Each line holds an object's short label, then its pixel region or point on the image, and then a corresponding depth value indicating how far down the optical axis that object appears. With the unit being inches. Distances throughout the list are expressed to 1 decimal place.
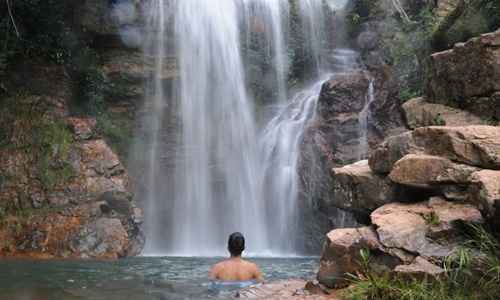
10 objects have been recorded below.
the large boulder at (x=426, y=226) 202.7
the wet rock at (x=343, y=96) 606.9
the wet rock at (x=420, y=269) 189.0
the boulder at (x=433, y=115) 347.3
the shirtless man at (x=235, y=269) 273.5
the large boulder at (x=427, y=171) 220.7
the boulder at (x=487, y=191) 177.6
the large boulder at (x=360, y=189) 272.0
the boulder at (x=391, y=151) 254.1
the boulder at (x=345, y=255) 220.1
